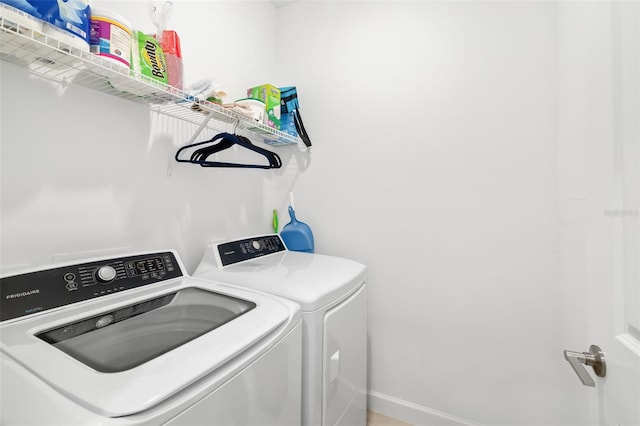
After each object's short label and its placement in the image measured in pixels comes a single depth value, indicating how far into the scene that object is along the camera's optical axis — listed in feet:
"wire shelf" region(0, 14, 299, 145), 2.53
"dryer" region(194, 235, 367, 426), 3.57
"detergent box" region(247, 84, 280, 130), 5.82
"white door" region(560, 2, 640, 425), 1.89
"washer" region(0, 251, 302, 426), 1.75
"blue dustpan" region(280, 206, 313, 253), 6.56
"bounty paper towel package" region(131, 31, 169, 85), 3.43
